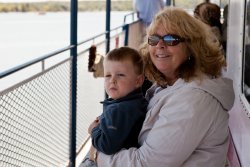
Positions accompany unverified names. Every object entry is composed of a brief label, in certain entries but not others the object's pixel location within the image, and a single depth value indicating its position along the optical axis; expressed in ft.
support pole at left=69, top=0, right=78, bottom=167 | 9.20
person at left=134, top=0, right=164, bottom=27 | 23.16
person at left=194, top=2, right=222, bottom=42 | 12.74
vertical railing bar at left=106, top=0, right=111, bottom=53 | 14.23
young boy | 4.91
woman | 4.03
